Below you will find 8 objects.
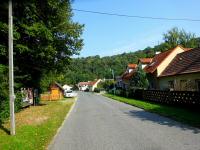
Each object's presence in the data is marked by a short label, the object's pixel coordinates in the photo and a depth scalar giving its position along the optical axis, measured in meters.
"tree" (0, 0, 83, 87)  12.54
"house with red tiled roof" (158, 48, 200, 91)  16.78
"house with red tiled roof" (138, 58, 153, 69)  31.27
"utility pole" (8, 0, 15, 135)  6.87
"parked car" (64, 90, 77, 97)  36.77
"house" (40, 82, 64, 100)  30.41
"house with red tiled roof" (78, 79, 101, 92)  82.46
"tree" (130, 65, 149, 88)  25.38
